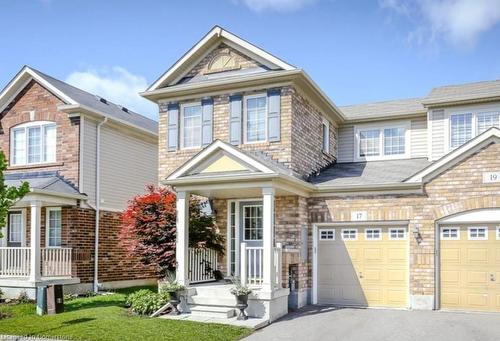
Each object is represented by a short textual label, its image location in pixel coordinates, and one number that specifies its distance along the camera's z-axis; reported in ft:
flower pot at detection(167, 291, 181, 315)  46.06
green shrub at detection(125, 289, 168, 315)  46.44
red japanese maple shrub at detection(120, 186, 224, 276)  50.14
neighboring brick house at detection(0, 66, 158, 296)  59.06
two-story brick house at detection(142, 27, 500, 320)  47.29
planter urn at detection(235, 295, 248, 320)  43.37
